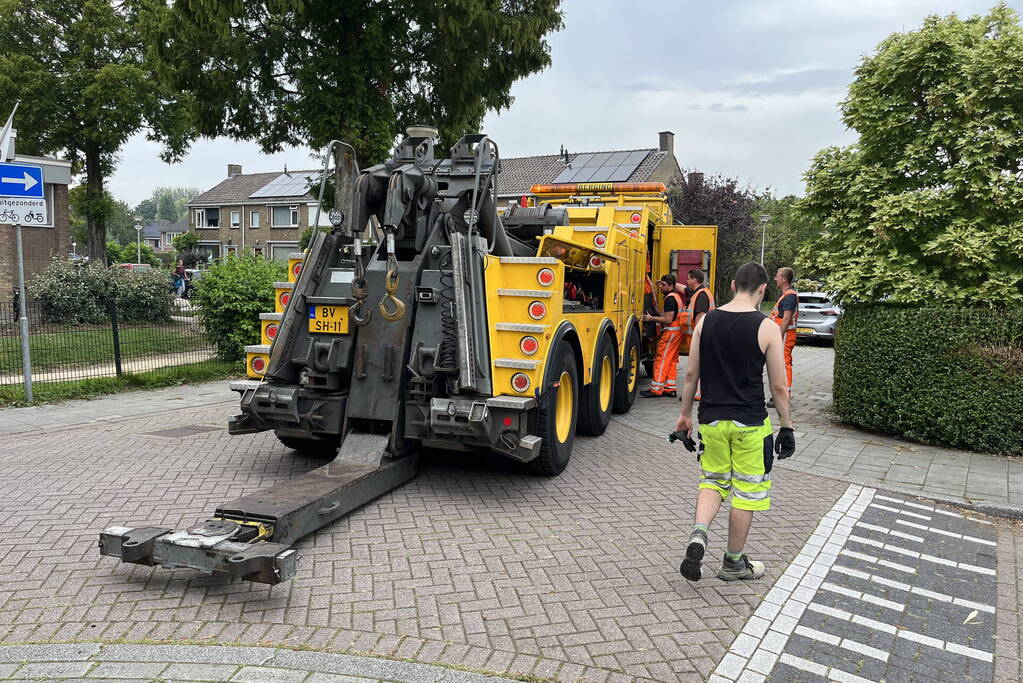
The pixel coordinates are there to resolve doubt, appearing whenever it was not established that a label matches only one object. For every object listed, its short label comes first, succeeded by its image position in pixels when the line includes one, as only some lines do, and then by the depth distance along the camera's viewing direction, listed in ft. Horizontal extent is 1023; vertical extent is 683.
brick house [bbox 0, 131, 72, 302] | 59.47
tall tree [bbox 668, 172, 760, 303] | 92.02
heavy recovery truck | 17.81
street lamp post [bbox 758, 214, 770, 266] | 102.81
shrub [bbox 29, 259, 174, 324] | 51.75
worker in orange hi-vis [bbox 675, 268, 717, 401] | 32.14
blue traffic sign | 29.35
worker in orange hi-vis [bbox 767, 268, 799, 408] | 30.94
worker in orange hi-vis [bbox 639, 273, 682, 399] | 33.35
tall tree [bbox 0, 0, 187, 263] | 62.53
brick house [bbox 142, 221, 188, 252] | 284.02
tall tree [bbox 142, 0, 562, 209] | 43.98
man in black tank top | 13.67
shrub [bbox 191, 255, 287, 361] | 38.68
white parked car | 63.98
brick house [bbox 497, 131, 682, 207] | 114.83
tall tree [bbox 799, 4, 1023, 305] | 25.44
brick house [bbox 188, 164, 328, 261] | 155.94
